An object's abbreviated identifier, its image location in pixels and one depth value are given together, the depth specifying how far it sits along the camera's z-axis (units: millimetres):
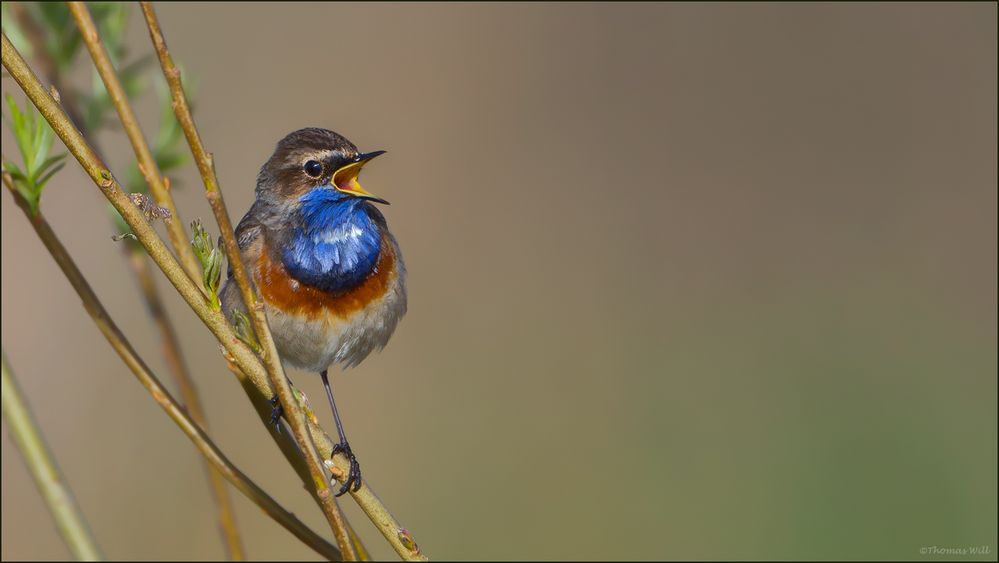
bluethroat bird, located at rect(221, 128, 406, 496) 6742
